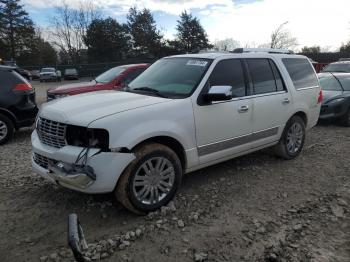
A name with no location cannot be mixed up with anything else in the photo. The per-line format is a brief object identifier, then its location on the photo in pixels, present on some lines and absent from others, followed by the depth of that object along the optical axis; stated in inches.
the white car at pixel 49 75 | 1518.2
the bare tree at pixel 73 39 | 2452.0
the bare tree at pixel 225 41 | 1992.1
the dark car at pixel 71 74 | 1612.9
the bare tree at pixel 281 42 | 2149.4
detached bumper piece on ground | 104.0
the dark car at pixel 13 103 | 295.4
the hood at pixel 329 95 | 376.8
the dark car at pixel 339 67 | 523.4
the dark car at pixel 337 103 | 366.6
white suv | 146.9
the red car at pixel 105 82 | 363.6
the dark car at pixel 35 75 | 1715.1
